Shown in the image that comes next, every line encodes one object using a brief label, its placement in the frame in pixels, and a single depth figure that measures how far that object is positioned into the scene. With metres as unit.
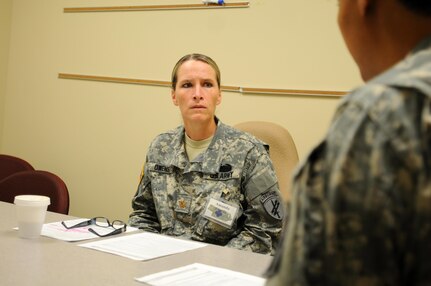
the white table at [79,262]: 1.18
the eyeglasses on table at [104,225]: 1.74
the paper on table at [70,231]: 1.63
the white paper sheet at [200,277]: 1.21
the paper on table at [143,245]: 1.48
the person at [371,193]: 0.45
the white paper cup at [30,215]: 1.56
